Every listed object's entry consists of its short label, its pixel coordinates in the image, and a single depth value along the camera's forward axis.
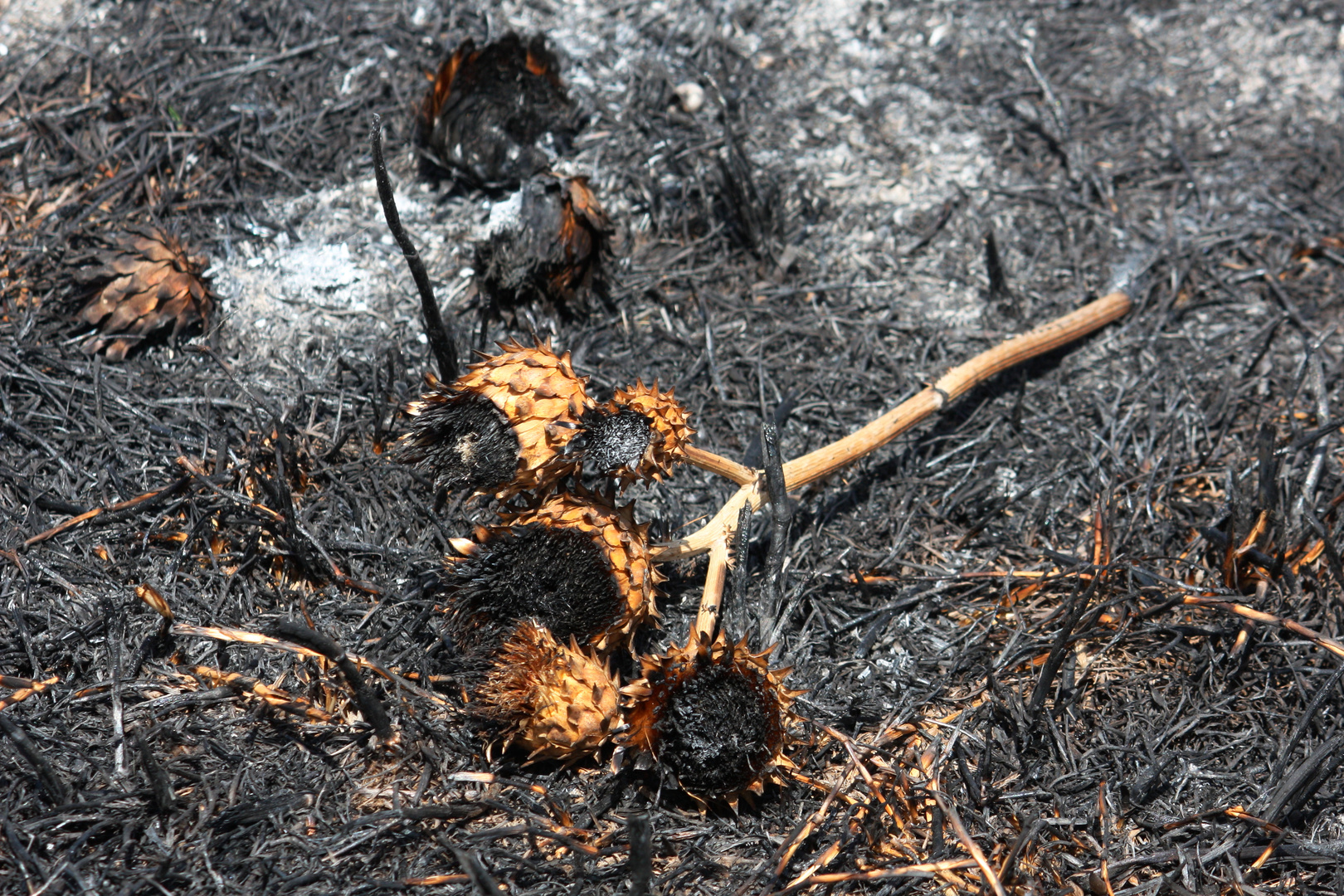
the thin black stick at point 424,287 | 2.52
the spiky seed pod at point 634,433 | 2.35
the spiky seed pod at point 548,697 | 2.16
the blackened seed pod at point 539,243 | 3.21
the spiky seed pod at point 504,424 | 2.34
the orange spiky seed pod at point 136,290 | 3.00
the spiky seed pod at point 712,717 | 2.15
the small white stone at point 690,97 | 3.90
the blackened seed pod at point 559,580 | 2.31
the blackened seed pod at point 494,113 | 3.53
